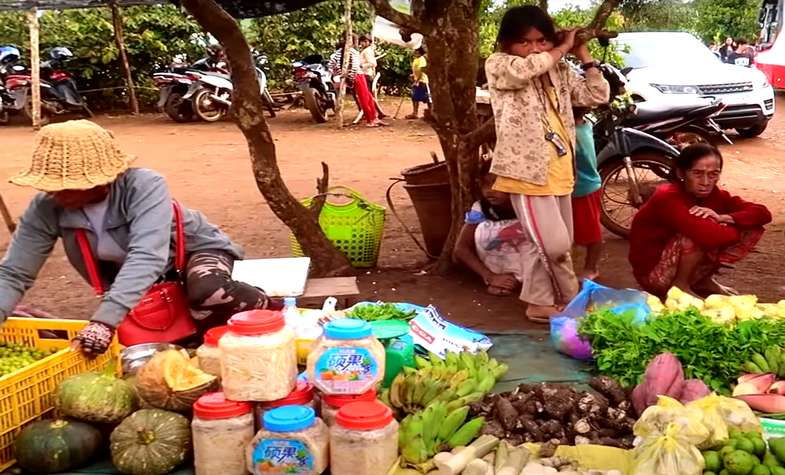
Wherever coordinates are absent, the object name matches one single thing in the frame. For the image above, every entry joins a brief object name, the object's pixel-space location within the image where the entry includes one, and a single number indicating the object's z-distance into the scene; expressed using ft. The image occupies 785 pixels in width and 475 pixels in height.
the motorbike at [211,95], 48.97
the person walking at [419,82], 45.70
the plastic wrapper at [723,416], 8.58
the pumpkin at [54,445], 9.10
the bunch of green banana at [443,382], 10.12
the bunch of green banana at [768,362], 10.64
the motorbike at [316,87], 49.49
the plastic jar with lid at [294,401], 9.16
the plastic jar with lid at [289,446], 8.66
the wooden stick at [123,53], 51.10
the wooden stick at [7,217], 20.52
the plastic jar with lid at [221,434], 8.94
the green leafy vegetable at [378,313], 12.66
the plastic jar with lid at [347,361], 9.06
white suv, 35.55
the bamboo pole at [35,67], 43.37
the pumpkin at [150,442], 9.11
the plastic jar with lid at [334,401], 9.18
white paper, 13.93
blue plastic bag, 12.29
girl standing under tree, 13.83
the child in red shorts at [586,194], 17.17
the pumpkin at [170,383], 9.54
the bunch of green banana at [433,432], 9.14
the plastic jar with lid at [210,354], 10.03
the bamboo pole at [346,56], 44.34
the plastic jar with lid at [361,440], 8.64
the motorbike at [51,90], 48.21
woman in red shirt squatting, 14.89
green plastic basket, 19.02
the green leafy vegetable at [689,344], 10.86
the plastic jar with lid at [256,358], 8.82
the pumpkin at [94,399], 9.32
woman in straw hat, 10.27
